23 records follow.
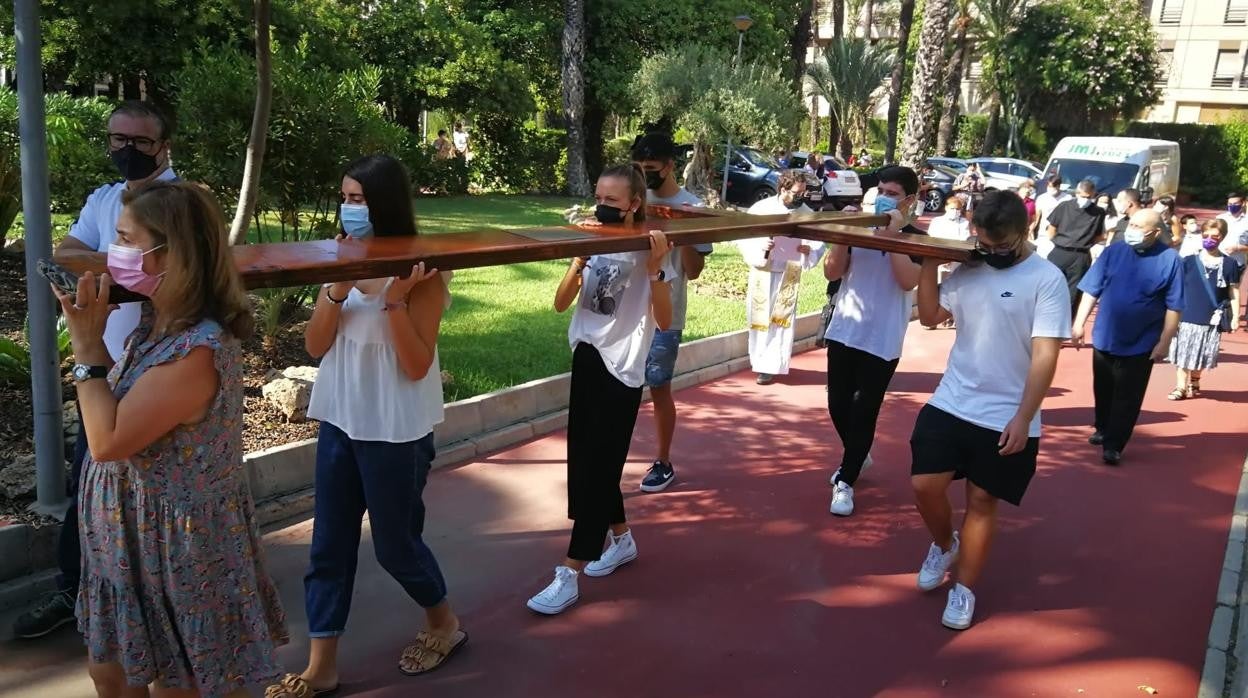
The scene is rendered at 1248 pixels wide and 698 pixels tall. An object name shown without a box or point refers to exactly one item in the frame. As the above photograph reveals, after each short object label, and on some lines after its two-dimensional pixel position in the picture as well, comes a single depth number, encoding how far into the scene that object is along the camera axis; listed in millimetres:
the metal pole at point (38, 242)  3893
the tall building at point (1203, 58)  41281
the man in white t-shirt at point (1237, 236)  11041
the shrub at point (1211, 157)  34469
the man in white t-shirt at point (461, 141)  22766
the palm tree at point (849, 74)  28312
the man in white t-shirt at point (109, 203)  3422
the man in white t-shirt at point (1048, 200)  12914
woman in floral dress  2260
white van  19656
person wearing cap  4855
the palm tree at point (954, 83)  36094
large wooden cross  2455
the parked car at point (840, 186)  22391
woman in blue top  8258
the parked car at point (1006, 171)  25781
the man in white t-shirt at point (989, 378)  3734
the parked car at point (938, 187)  24922
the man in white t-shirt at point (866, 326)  4840
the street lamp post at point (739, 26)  18875
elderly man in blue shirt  6344
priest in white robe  7973
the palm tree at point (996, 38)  38688
